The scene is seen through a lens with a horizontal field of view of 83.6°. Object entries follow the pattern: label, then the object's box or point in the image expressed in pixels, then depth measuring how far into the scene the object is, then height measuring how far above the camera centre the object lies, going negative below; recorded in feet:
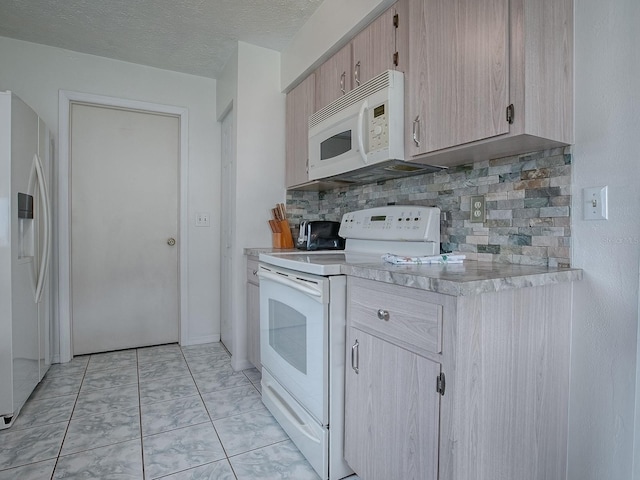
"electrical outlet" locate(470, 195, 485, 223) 4.93 +0.36
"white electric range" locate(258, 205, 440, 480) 4.52 -1.25
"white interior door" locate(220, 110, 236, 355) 9.27 +0.03
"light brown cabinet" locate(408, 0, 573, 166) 3.61 +1.76
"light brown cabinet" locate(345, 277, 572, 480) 3.05 -1.43
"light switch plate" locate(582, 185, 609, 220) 3.68 +0.33
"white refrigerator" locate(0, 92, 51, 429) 5.80 -0.32
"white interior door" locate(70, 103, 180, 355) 9.12 +0.17
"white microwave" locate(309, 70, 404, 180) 5.09 +1.72
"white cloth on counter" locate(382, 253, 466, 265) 4.31 -0.31
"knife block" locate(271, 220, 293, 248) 8.48 -0.05
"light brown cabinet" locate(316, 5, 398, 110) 5.38 +2.97
